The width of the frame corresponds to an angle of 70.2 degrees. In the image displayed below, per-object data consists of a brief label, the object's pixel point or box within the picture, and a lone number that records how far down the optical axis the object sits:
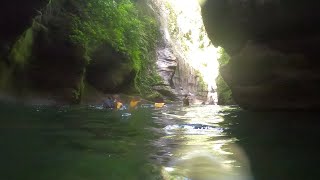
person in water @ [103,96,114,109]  10.43
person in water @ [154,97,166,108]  19.02
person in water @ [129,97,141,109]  11.23
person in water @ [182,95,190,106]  15.91
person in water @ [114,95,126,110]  10.26
